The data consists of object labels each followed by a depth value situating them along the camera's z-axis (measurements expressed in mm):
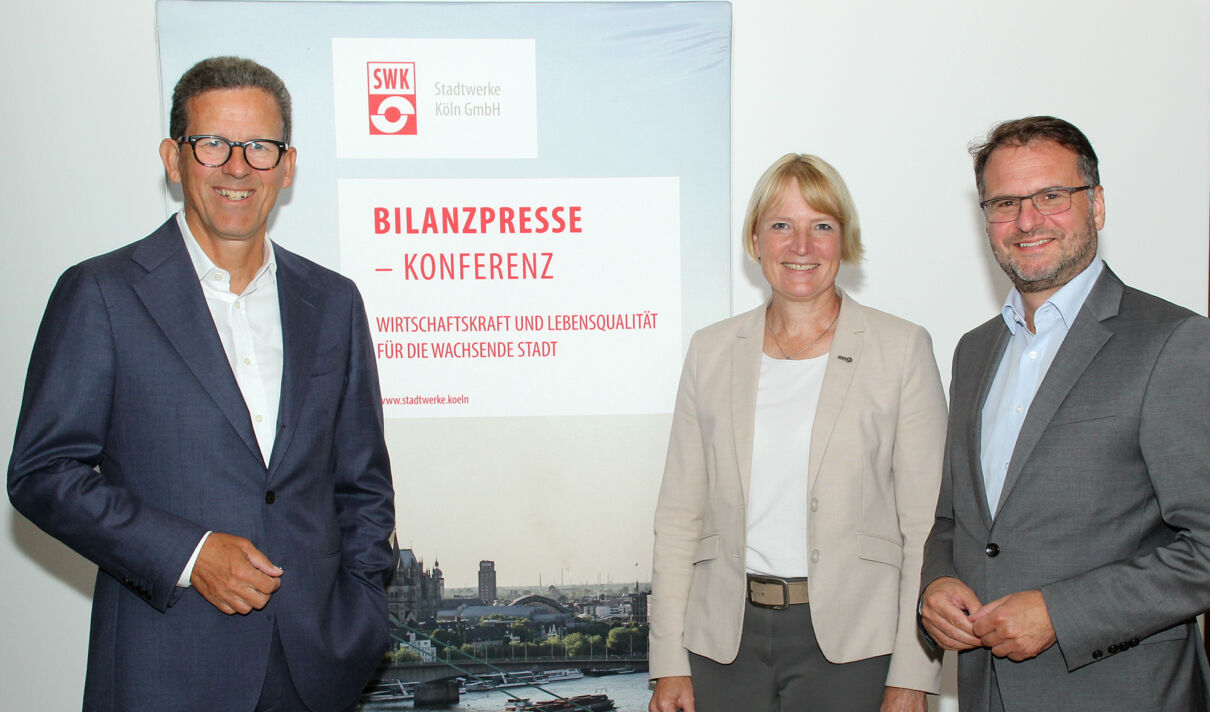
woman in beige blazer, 1985
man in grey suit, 1564
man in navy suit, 1632
